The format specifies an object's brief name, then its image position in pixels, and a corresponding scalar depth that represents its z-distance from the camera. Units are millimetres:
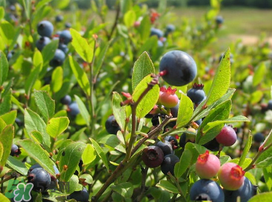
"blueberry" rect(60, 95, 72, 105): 180
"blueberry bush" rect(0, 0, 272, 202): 87
